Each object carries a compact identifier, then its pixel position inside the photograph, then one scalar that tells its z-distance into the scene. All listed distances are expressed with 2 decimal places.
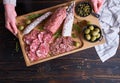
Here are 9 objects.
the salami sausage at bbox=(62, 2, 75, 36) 1.18
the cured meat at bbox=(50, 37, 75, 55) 1.20
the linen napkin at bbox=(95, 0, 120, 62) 1.33
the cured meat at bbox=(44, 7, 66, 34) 1.18
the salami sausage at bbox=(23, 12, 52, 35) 1.20
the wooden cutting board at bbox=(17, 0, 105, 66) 1.19
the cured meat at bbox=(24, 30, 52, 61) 1.19
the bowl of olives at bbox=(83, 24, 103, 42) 1.18
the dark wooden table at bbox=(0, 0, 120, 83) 1.31
